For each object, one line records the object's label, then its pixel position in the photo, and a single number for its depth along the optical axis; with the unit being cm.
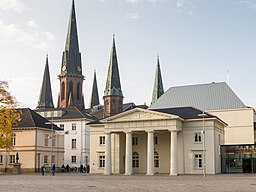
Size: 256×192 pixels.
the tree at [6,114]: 5791
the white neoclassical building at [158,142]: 5838
